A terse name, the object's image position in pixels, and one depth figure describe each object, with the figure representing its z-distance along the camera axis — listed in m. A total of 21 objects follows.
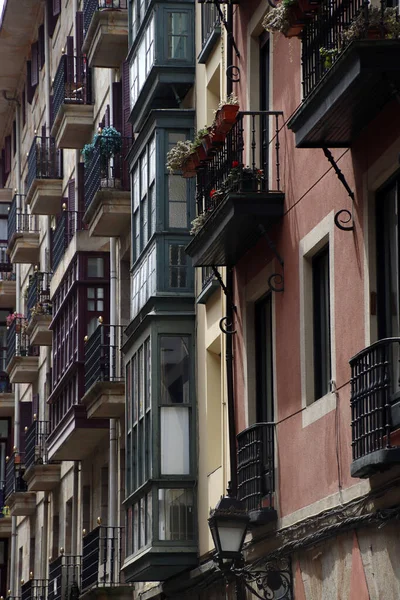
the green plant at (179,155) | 21.56
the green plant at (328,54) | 15.45
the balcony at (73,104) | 36.19
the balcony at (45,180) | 40.94
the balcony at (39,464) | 39.62
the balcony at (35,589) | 38.87
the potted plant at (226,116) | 20.38
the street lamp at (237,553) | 18.14
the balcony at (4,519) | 50.19
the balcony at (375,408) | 14.10
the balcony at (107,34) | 31.16
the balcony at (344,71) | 14.16
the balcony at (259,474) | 18.98
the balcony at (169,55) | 25.80
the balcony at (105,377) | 30.00
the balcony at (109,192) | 30.50
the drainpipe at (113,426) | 30.78
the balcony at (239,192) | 19.47
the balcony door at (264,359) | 20.44
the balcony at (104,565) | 29.77
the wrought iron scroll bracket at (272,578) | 18.16
